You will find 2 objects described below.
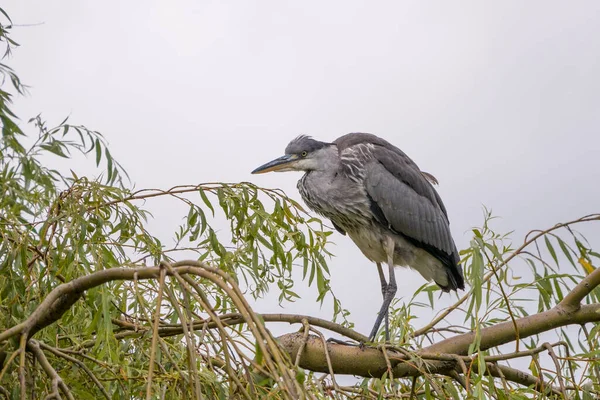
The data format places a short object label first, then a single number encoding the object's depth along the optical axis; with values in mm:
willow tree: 15245
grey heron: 18038
